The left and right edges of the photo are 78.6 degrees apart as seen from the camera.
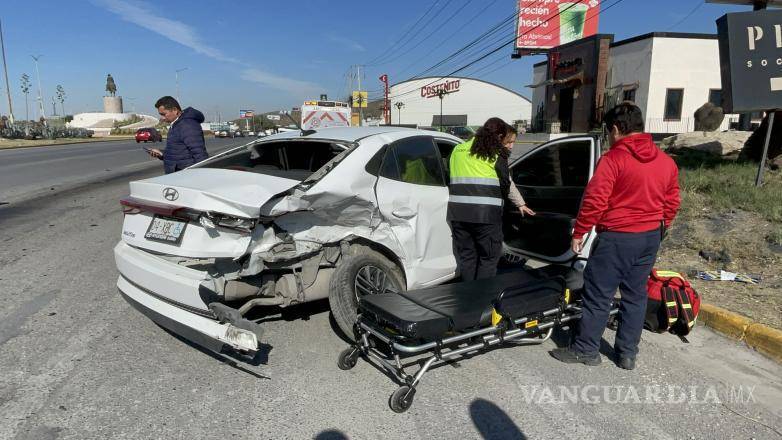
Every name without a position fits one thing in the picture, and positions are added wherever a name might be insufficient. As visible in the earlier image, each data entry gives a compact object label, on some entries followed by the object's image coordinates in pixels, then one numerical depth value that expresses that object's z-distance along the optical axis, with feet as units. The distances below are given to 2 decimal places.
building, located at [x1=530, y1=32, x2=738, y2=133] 84.28
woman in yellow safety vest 12.82
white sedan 9.93
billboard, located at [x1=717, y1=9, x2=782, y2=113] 23.50
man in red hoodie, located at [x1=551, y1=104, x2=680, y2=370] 10.48
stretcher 9.67
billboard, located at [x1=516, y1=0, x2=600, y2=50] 129.70
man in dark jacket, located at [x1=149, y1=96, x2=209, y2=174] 19.07
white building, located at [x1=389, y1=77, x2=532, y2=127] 250.78
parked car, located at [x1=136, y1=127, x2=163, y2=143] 122.72
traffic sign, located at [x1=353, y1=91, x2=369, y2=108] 225.27
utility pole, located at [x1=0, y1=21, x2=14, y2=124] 124.67
